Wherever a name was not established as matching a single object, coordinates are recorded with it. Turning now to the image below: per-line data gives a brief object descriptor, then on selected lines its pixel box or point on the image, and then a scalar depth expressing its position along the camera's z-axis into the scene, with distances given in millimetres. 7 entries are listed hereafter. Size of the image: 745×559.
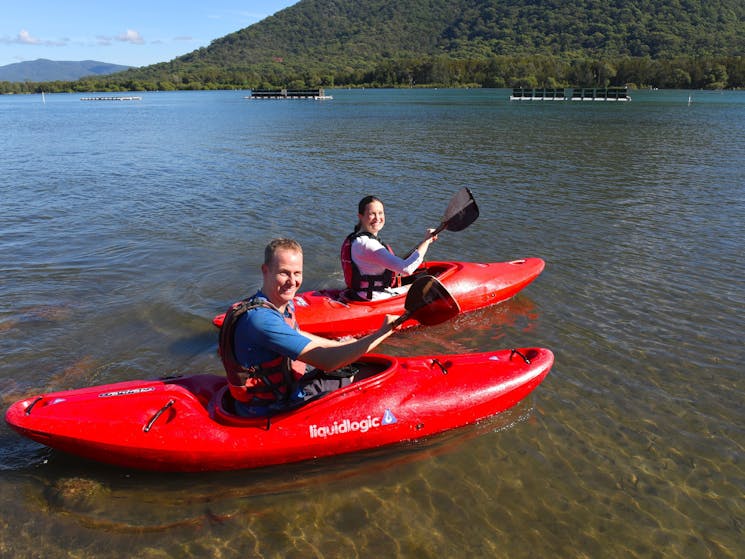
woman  5906
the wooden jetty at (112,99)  97875
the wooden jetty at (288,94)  85250
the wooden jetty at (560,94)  64938
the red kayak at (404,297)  6555
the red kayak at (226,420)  4141
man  3404
